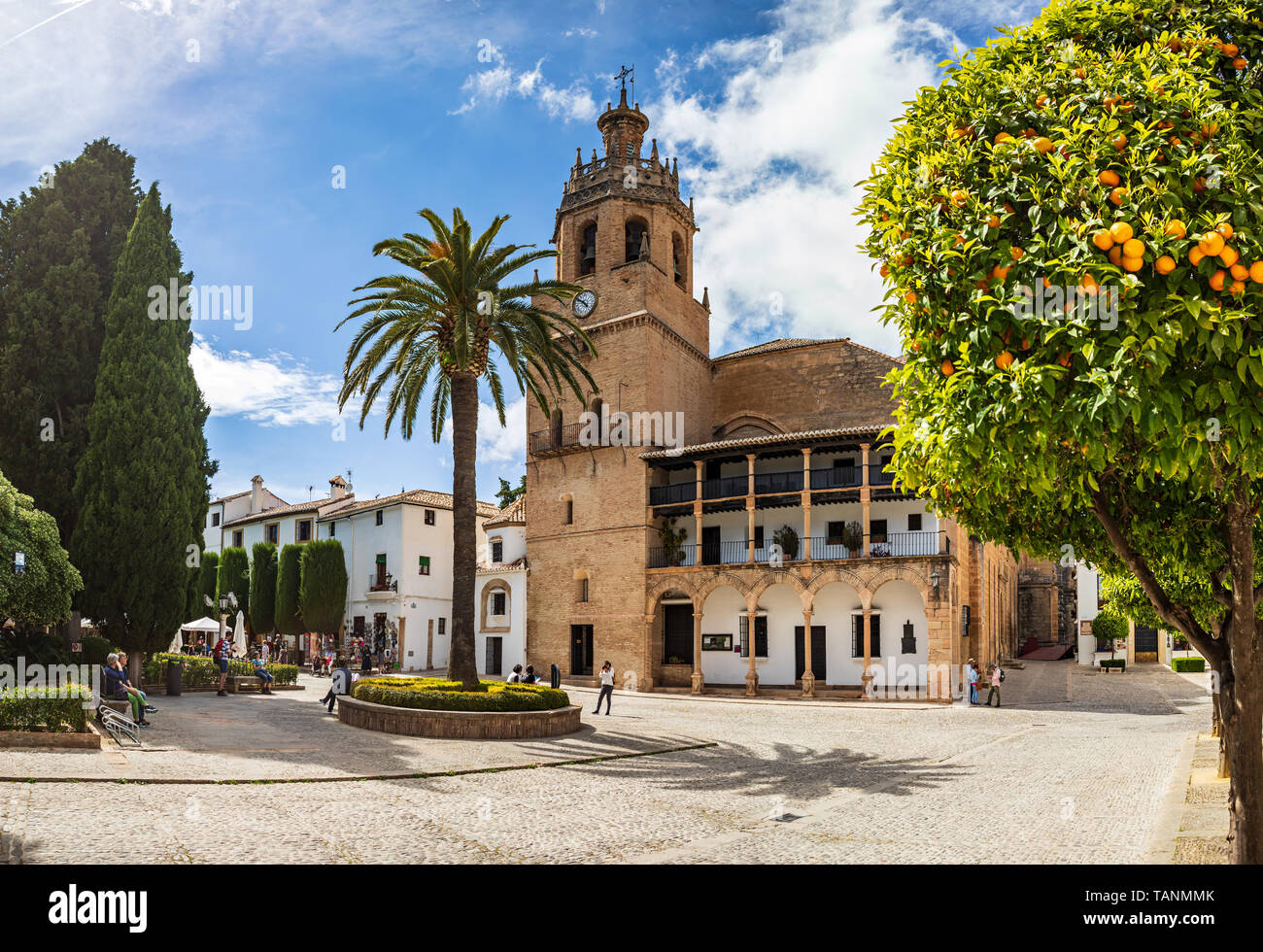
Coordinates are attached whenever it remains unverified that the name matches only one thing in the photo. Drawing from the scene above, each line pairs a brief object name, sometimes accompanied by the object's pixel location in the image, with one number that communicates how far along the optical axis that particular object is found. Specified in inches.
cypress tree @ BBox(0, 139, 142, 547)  891.4
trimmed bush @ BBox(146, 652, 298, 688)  977.4
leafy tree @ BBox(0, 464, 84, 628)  598.5
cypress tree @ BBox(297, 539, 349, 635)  1658.5
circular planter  663.1
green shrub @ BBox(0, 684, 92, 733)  526.6
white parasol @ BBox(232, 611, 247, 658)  1883.6
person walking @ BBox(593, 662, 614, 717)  909.3
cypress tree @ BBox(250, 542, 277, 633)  1750.7
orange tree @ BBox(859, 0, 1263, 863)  195.6
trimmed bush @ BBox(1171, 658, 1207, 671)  1520.7
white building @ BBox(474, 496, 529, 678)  1553.9
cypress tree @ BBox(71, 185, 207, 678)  861.2
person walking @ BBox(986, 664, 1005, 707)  1085.6
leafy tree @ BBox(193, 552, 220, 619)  1877.5
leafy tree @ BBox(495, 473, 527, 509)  2293.3
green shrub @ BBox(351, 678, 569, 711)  674.8
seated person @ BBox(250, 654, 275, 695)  1075.9
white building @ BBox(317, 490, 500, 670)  1694.1
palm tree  762.2
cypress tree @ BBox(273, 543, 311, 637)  1696.6
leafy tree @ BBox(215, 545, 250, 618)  1806.1
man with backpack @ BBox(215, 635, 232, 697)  1021.9
